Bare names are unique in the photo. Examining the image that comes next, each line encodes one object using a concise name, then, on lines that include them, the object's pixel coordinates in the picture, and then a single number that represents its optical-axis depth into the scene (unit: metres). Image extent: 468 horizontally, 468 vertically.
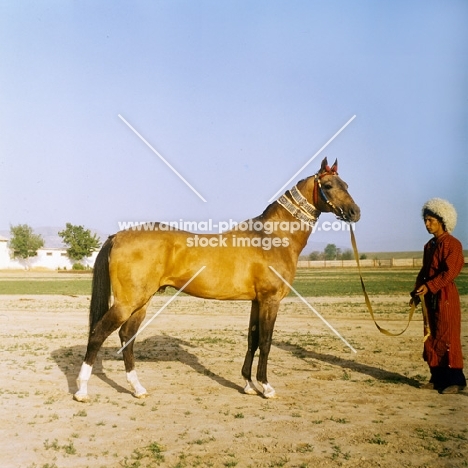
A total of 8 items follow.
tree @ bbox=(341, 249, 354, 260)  112.57
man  6.66
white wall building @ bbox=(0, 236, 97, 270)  99.12
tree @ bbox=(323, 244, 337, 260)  136.50
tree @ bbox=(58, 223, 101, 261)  92.88
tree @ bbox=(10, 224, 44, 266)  98.38
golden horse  6.39
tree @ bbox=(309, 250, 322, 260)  112.98
